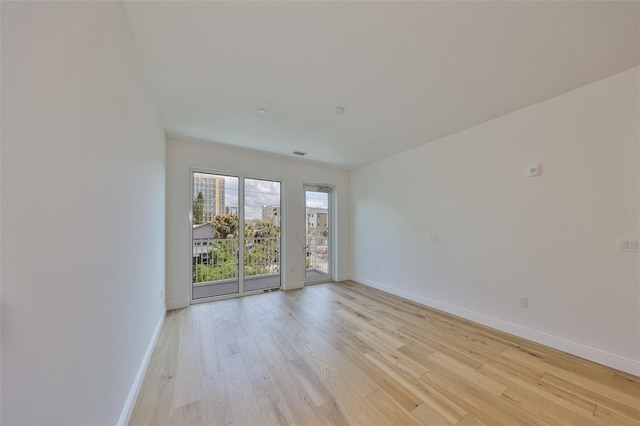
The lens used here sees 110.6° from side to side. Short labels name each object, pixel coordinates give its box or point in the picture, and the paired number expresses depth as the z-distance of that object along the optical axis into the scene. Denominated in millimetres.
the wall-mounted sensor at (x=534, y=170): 2457
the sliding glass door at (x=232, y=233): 3846
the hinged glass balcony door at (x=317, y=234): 4973
